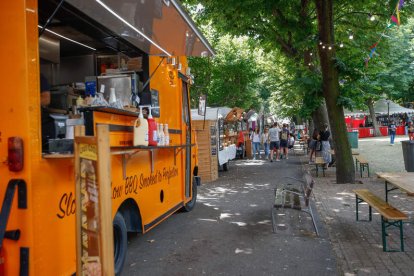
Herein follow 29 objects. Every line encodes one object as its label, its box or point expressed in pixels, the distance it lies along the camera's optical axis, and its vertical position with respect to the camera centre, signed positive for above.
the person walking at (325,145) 15.11 -0.47
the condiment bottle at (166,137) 6.06 -0.02
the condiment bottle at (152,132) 5.28 +0.06
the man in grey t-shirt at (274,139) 19.09 -0.26
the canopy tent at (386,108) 40.88 +2.32
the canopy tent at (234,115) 19.48 +0.97
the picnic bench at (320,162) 13.07 -0.95
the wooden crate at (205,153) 13.31 -0.59
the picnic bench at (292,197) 6.67 -1.16
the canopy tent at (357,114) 46.22 +2.08
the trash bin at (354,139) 22.22 -0.40
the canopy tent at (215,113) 16.73 +0.98
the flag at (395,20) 9.61 +2.62
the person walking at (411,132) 25.10 -0.11
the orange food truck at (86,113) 3.11 +0.25
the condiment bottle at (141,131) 4.93 +0.07
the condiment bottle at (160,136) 5.75 +0.00
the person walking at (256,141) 20.74 -0.37
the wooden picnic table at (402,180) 5.33 -0.76
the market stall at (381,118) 41.29 +1.55
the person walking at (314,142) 16.69 -0.42
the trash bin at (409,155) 11.24 -0.68
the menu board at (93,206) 2.55 -0.45
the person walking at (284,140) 20.72 -0.35
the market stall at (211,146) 13.37 -0.42
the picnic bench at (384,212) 5.06 -1.06
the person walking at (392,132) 27.56 -0.09
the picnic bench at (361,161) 12.25 -0.90
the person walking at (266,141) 21.44 -0.39
